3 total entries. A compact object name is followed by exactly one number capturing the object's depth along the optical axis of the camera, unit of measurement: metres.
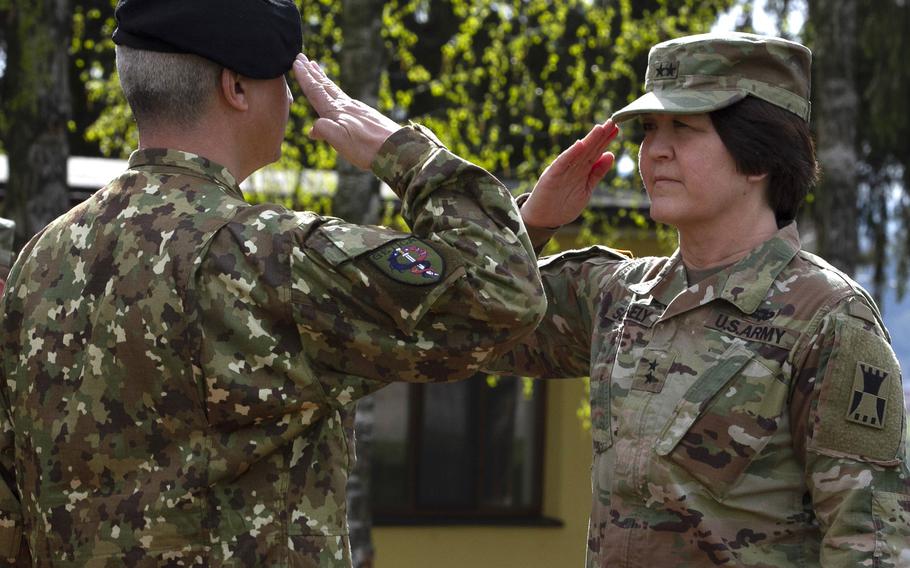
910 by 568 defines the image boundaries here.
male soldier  4.36
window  21.58
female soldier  5.18
